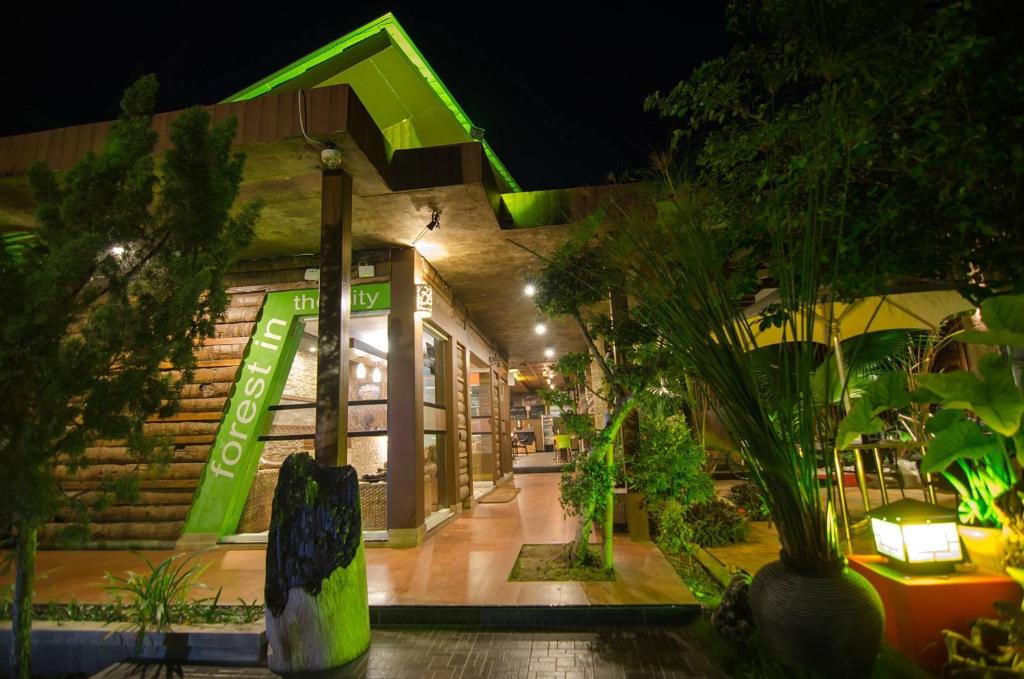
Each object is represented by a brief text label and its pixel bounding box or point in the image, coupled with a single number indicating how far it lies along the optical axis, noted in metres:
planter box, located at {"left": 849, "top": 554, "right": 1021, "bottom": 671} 1.99
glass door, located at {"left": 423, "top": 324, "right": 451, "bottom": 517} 6.46
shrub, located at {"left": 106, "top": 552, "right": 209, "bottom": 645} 2.86
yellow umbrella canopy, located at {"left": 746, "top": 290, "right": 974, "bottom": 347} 4.85
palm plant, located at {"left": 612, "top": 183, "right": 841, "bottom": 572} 1.84
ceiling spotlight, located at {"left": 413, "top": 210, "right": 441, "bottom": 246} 4.98
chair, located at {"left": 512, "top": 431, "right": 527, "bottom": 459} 19.91
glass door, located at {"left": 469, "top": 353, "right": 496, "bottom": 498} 9.77
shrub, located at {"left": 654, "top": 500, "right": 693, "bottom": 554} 4.07
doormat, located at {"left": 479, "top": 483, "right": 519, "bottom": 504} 8.28
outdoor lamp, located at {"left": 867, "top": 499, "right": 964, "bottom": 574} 2.10
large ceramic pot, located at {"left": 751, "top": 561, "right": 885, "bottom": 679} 1.82
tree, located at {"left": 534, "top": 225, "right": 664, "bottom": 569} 3.62
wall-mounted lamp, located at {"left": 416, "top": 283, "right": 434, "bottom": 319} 5.70
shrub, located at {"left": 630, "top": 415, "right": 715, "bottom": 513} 3.67
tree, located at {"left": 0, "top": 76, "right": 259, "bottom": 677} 2.22
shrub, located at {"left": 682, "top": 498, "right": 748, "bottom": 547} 4.61
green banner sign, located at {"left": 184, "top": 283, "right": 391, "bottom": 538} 5.34
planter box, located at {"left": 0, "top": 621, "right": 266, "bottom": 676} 2.73
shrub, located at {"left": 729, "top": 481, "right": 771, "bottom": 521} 5.60
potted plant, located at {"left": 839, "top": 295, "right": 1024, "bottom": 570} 1.84
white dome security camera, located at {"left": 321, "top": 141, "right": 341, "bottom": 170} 3.81
